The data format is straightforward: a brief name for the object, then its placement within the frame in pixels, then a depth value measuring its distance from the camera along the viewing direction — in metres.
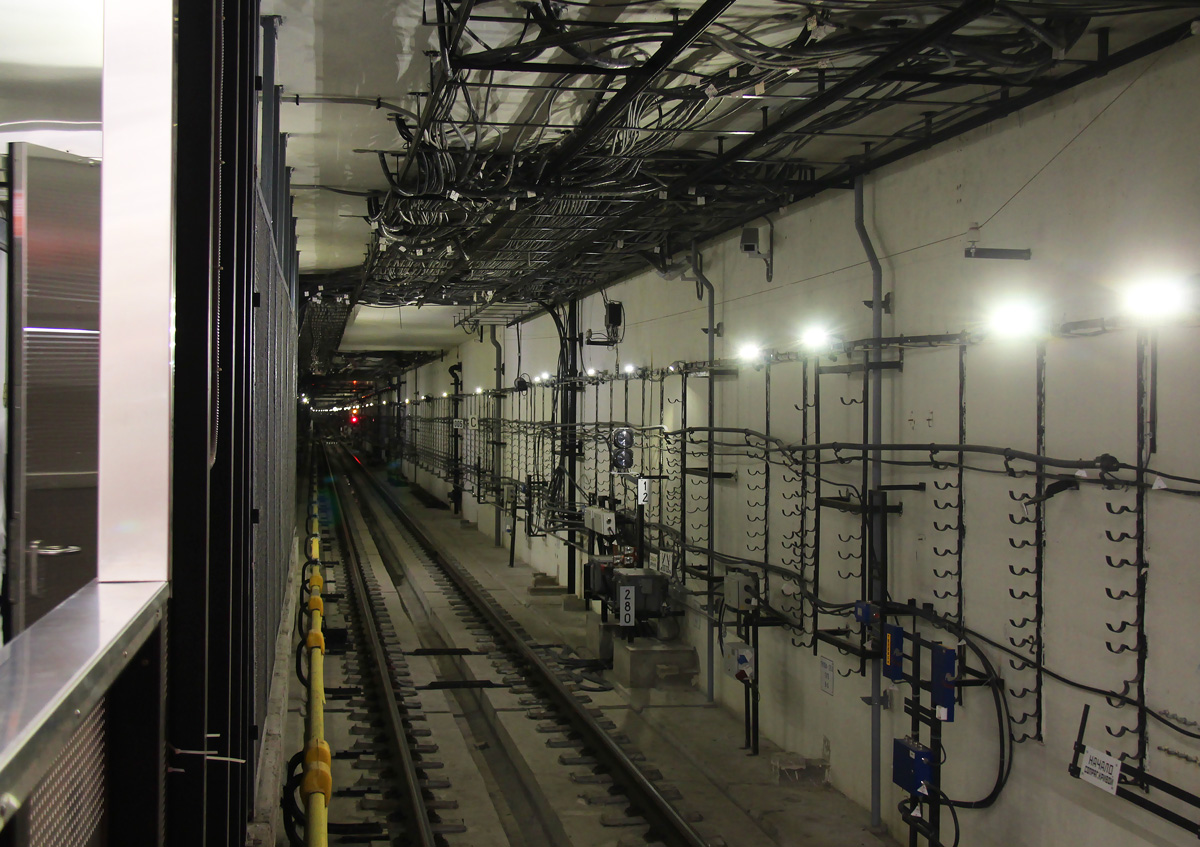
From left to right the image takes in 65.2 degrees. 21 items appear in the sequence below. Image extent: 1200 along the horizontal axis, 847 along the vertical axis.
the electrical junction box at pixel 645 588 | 9.55
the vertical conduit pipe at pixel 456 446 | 23.19
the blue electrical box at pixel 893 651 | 5.87
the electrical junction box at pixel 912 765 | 5.42
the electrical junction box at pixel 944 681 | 5.37
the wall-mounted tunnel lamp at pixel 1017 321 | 5.12
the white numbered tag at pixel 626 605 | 9.40
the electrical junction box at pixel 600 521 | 10.91
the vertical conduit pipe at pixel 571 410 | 13.54
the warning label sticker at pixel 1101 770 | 4.39
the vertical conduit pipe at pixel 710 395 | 8.92
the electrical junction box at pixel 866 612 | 6.22
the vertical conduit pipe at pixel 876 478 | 6.39
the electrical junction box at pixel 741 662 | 7.78
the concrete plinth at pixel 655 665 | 9.37
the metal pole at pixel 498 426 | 18.81
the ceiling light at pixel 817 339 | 6.93
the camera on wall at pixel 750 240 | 8.01
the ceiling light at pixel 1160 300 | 4.21
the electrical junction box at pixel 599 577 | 10.19
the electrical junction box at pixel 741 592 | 7.95
